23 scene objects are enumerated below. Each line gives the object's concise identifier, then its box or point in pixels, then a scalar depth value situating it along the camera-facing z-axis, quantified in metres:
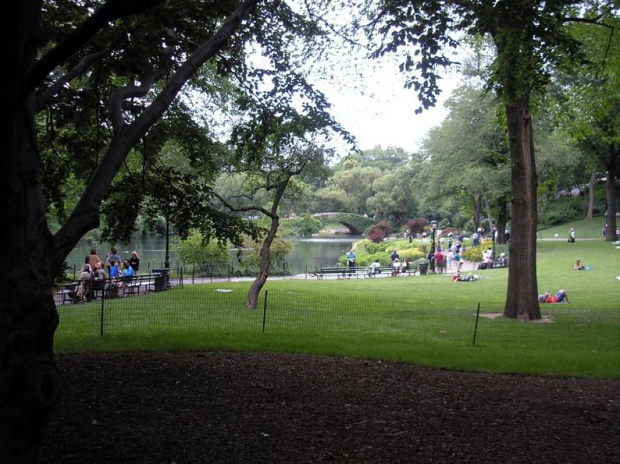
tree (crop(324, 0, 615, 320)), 7.12
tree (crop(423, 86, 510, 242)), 38.19
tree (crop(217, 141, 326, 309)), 14.52
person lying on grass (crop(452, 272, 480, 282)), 26.39
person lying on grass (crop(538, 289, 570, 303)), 18.19
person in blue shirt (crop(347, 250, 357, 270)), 35.16
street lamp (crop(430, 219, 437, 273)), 33.50
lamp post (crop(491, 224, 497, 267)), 33.26
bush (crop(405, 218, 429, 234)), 67.12
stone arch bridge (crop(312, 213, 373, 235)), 71.88
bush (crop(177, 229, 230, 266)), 29.20
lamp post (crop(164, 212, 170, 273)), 20.54
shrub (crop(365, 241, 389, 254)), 53.33
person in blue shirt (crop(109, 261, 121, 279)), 18.98
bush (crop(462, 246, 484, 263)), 38.22
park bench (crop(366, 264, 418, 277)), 32.78
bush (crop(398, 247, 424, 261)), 44.62
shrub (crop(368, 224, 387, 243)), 60.97
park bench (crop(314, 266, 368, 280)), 31.88
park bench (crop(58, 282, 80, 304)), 14.89
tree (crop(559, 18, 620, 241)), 15.11
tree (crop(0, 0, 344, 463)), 3.13
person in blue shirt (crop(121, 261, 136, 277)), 19.29
